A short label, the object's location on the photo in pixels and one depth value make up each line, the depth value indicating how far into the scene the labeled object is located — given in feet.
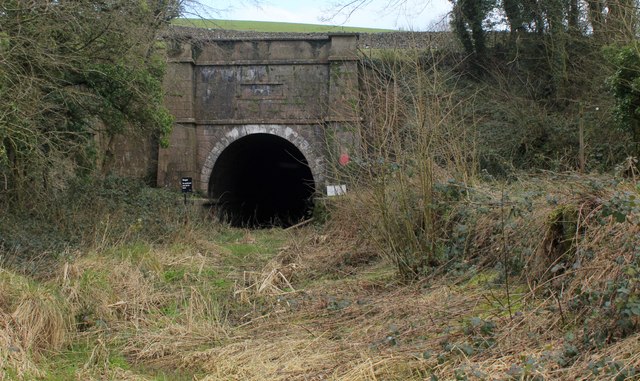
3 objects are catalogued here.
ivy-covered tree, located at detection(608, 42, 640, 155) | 40.73
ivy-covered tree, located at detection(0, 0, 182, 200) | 29.19
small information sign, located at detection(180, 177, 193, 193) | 59.94
